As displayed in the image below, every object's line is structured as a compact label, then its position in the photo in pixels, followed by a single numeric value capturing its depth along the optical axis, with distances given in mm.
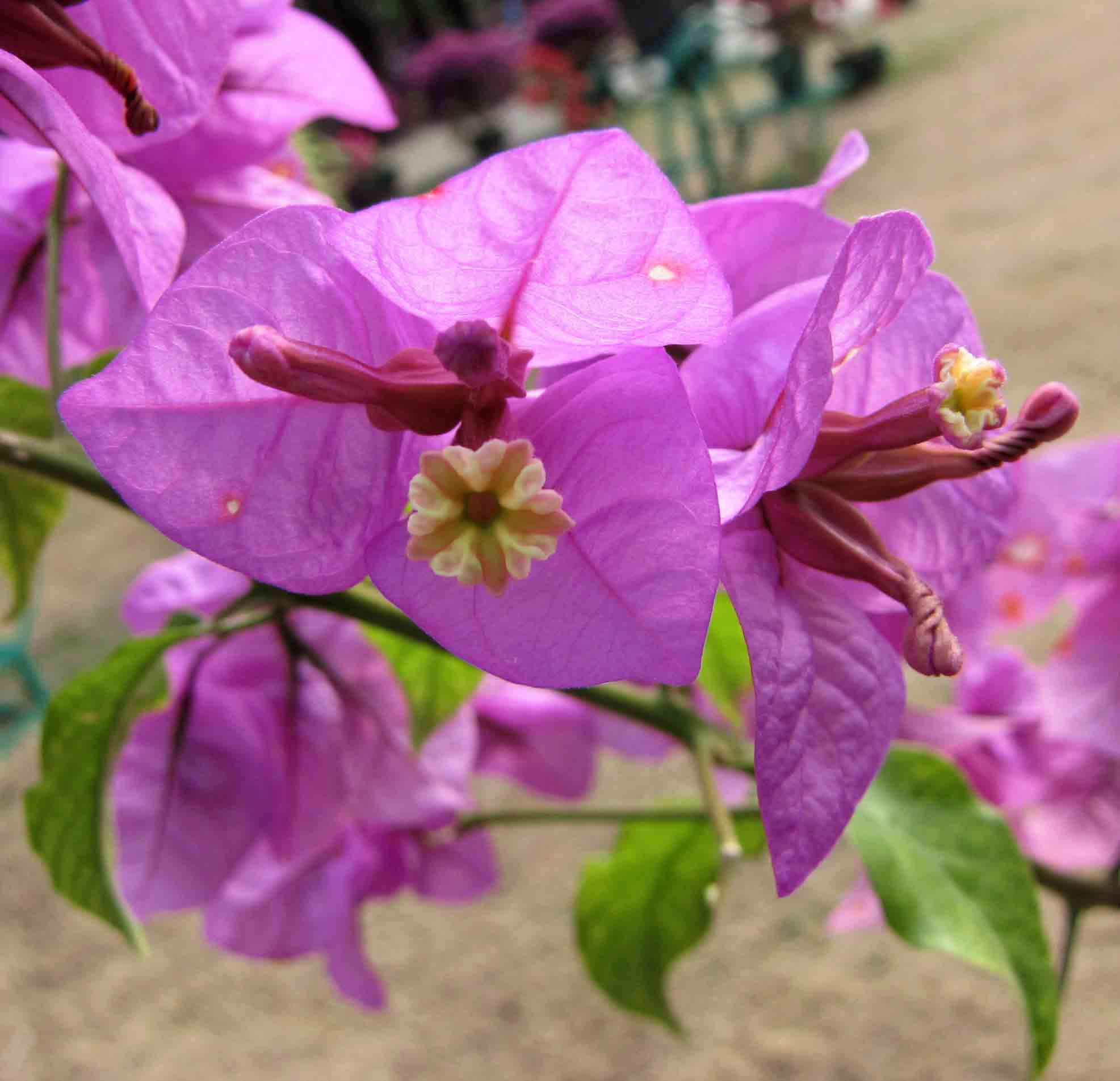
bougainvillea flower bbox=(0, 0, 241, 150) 231
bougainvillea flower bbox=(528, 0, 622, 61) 5570
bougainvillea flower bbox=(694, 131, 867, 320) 245
